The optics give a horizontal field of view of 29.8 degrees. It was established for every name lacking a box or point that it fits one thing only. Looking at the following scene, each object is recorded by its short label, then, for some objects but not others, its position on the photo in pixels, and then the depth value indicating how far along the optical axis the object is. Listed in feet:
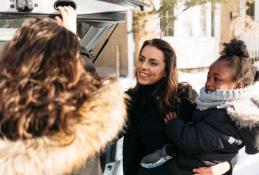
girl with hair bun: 7.31
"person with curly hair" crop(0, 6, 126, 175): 5.09
